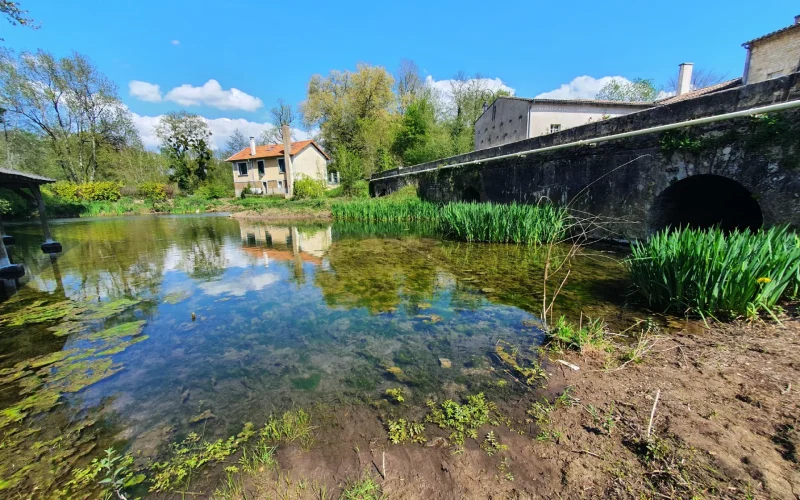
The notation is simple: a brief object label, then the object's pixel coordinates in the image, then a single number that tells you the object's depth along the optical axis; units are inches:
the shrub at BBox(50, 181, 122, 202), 1162.0
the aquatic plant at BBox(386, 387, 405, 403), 105.9
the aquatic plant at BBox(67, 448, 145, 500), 75.5
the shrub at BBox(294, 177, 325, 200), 1143.6
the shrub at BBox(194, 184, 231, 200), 1419.8
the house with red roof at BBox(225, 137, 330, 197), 1355.8
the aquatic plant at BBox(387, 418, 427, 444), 87.0
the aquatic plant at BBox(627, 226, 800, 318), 128.3
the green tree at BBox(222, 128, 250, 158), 2087.8
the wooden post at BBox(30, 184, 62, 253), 395.8
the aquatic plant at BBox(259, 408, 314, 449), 89.6
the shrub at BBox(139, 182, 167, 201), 1305.9
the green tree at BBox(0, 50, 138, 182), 1044.5
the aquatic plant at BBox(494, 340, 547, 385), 112.4
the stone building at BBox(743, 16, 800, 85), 525.3
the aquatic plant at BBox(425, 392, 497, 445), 88.9
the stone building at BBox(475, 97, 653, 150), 789.9
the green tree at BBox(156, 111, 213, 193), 1467.8
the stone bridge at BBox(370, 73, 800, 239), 214.4
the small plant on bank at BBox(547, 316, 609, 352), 126.1
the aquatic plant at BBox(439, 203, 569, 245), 361.3
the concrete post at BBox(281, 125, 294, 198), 1231.5
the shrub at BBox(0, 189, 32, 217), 881.5
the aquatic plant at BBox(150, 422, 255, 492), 77.2
